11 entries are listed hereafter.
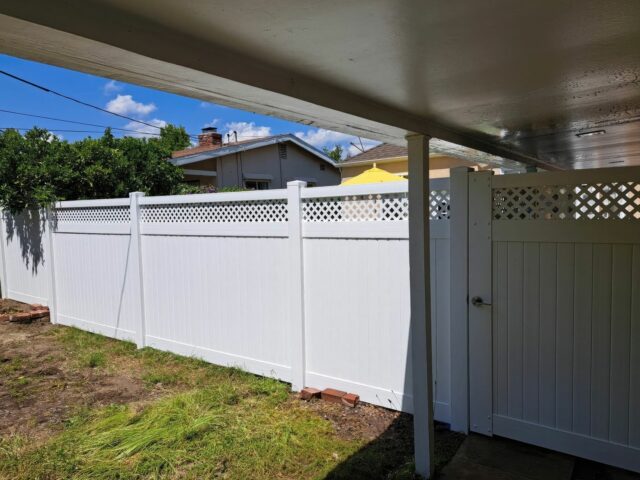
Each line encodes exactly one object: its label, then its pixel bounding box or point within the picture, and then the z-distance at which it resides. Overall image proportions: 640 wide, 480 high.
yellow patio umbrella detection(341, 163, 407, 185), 7.02
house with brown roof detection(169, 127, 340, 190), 12.78
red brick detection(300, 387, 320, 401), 4.08
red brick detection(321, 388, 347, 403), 3.99
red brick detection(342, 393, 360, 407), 3.91
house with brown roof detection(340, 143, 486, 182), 11.58
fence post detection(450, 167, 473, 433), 3.32
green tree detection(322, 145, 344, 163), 42.67
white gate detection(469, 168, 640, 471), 2.80
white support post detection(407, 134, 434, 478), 2.77
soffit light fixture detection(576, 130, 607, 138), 3.63
